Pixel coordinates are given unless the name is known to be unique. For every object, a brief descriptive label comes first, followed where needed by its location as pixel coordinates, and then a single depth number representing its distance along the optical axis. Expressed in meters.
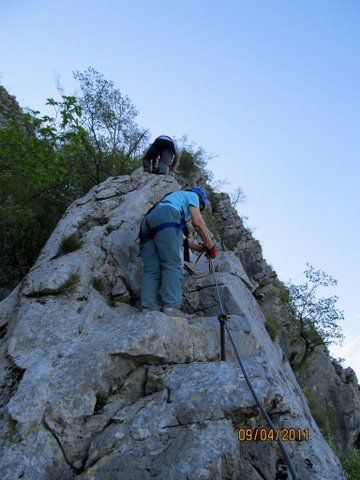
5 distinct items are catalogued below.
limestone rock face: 3.85
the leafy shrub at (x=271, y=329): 8.81
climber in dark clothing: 11.63
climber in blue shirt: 6.54
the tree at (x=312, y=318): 17.44
